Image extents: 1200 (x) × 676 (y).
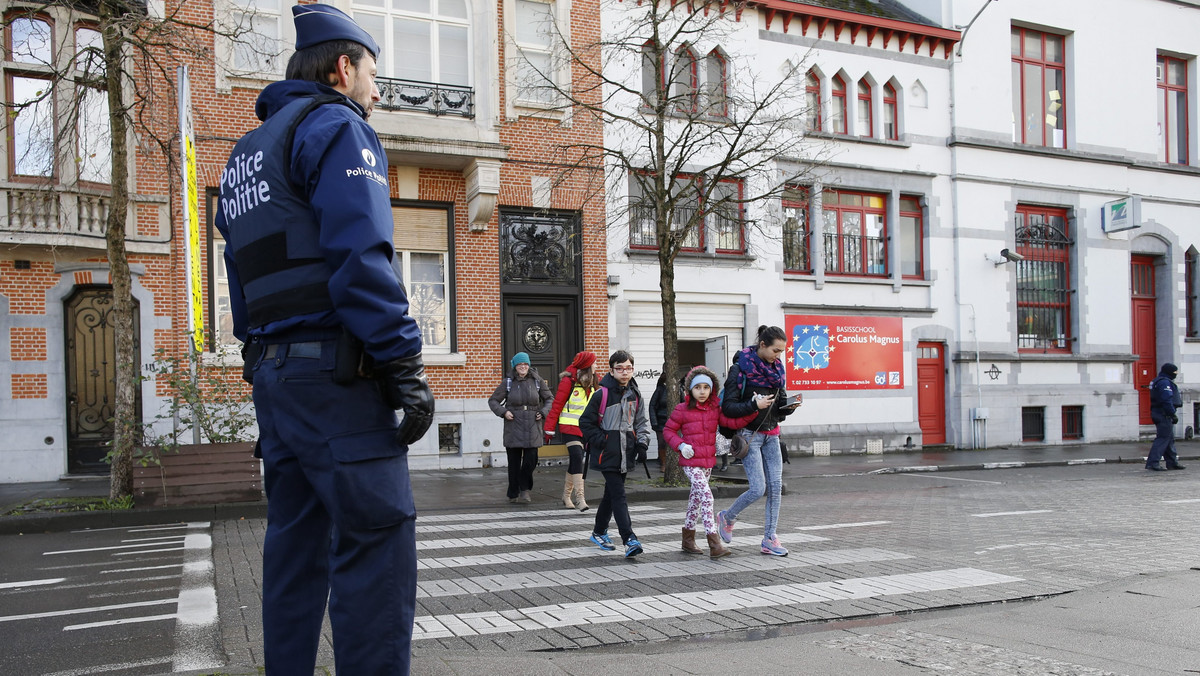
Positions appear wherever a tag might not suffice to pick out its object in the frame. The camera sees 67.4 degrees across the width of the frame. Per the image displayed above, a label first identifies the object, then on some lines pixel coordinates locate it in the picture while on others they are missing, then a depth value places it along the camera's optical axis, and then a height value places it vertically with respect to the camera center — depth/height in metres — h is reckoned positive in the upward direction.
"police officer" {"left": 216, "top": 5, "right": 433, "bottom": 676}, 2.51 -0.03
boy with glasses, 7.88 -0.84
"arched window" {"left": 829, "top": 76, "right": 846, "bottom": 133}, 21.09 +5.62
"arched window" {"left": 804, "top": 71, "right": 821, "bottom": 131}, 20.05 +5.68
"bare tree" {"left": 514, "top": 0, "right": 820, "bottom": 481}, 17.14 +4.81
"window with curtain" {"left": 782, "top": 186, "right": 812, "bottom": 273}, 20.58 +2.48
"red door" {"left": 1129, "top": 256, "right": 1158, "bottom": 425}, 25.38 +0.36
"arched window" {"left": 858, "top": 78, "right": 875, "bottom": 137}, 21.44 +5.57
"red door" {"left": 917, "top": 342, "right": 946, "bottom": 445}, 22.05 -1.21
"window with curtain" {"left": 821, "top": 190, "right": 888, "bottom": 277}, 21.11 +2.63
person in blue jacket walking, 16.34 -1.32
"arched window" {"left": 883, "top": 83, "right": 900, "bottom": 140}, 21.78 +5.64
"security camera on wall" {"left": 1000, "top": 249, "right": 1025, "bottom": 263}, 22.24 +2.14
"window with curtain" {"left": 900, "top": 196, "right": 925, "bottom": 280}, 22.05 +2.55
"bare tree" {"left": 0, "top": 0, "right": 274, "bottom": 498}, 10.59 +3.53
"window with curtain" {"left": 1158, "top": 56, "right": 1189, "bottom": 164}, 25.89 +6.63
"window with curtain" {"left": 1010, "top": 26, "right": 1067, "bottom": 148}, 23.61 +6.70
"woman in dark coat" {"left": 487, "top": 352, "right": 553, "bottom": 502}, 11.77 -0.87
